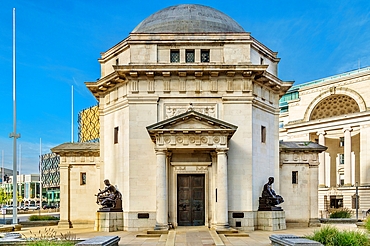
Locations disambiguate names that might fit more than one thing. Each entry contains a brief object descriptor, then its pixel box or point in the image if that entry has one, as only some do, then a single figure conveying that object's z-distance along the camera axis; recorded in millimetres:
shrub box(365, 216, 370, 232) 24591
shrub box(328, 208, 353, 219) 45206
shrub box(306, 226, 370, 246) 18672
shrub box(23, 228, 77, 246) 17347
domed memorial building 28656
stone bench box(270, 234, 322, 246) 16903
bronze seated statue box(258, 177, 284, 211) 31219
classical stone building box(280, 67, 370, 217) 76925
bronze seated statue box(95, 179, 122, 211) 30625
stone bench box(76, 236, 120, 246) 17242
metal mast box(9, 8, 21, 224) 35216
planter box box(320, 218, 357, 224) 40469
